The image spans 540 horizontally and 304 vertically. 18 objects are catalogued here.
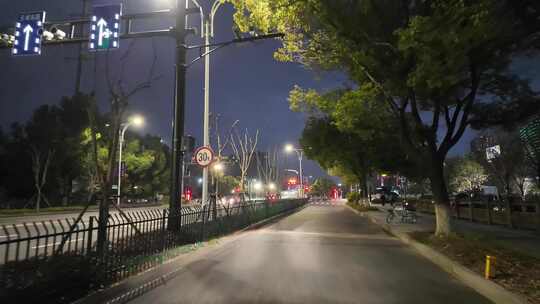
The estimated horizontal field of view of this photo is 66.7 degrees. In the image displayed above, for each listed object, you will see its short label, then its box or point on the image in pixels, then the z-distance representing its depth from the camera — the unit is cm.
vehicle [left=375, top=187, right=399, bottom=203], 6815
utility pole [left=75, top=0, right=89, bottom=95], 4353
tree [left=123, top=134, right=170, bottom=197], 5497
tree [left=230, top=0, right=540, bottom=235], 1017
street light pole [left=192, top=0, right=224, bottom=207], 1861
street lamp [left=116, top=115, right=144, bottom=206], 3565
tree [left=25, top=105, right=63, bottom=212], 4000
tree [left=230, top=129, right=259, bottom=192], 3658
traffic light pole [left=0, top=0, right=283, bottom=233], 1144
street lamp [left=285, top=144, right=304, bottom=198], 5288
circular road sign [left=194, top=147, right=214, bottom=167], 1326
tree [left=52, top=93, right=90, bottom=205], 4278
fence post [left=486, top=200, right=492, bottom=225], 2140
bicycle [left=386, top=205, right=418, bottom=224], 2322
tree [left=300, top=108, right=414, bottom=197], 3556
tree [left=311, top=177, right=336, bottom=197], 13918
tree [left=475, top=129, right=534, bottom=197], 4231
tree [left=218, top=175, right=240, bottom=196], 8617
